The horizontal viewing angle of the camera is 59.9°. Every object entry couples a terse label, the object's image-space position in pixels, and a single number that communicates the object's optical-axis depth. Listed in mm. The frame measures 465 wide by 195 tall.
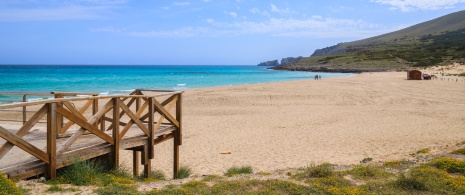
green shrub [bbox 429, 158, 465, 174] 7644
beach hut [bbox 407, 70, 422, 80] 44184
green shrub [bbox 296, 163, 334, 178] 7180
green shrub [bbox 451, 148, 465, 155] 9391
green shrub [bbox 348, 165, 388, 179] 7319
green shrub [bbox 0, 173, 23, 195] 4906
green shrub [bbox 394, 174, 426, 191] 6414
